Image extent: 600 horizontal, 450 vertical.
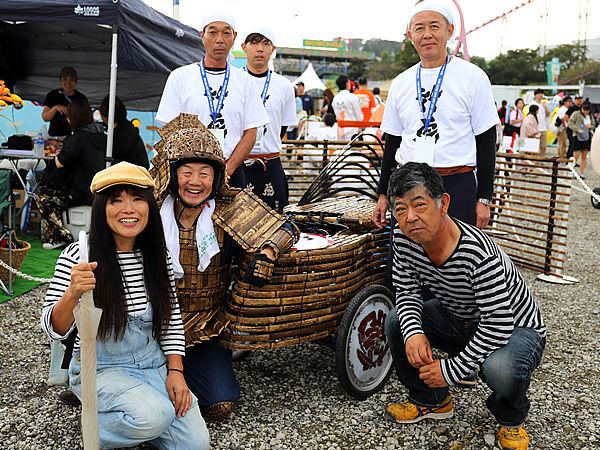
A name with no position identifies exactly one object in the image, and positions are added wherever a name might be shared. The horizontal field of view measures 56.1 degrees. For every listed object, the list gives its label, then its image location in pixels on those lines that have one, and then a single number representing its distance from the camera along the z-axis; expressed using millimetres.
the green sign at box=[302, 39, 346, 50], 66062
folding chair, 4469
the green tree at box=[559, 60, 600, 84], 47062
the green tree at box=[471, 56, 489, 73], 53131
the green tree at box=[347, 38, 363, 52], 95669
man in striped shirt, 2322
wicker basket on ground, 4629
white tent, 21469
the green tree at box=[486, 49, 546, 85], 50106
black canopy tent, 5145
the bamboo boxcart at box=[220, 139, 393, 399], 2613
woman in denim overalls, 2133
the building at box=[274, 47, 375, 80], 60062
